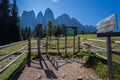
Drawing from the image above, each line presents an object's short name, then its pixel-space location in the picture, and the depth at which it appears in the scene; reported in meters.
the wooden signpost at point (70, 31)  6.05
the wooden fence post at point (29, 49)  5.03
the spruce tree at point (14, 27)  17.18
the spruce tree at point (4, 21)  14.84
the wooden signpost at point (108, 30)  1.73
